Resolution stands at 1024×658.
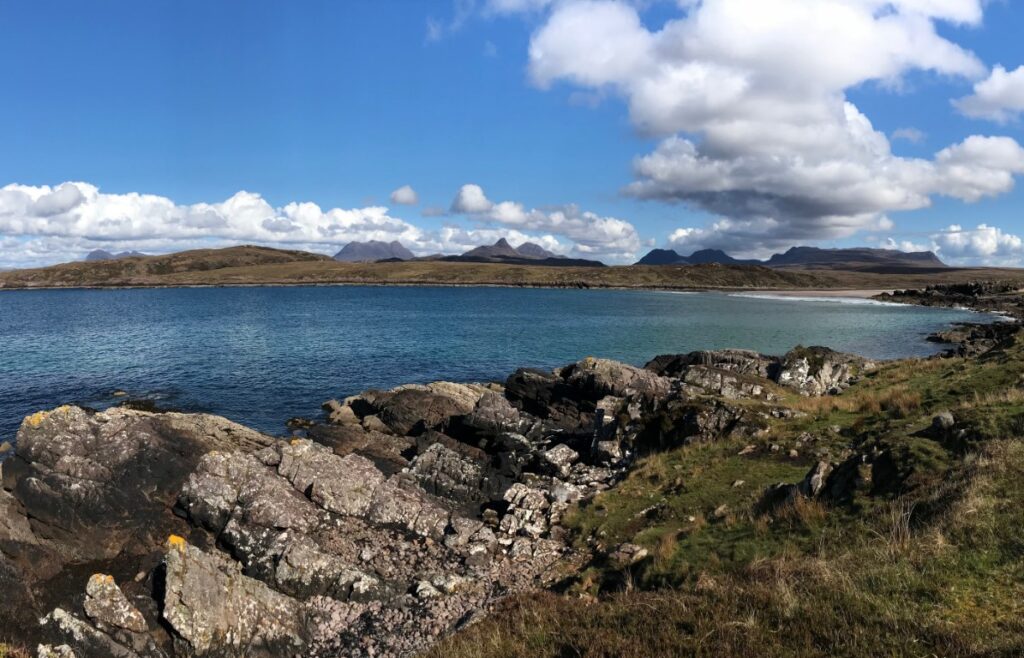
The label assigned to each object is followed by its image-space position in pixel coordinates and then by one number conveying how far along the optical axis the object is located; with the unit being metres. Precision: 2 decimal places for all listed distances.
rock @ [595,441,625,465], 31.31
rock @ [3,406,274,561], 19.58
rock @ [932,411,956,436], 17.38
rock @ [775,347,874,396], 41.03
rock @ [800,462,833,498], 17.08
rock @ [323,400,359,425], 42.91
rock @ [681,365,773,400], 37.06
